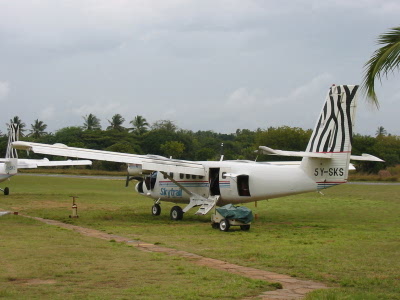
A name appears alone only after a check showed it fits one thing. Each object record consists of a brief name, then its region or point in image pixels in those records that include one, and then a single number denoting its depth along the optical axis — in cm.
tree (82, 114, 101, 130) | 12938
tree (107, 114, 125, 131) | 12656
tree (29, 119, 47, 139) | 12862
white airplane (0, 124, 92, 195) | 3784
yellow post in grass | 2468
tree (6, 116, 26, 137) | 12572
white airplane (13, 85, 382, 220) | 2144
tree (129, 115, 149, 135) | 12252
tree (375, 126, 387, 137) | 16910
